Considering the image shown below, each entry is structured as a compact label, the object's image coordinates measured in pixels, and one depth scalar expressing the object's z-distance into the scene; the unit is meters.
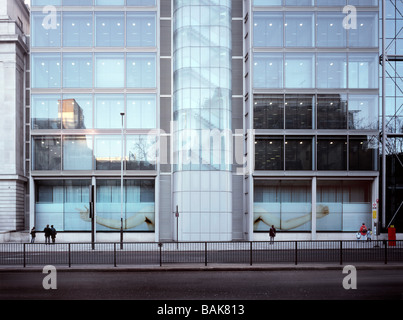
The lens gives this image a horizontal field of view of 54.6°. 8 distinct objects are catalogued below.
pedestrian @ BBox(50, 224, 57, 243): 30.02
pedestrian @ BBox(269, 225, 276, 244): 29.42
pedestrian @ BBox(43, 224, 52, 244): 30.31
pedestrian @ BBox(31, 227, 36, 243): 31.17
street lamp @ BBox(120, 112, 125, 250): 29.34
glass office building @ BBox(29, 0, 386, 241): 32.47
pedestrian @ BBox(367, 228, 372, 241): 30.66
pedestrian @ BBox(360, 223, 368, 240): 29.24
